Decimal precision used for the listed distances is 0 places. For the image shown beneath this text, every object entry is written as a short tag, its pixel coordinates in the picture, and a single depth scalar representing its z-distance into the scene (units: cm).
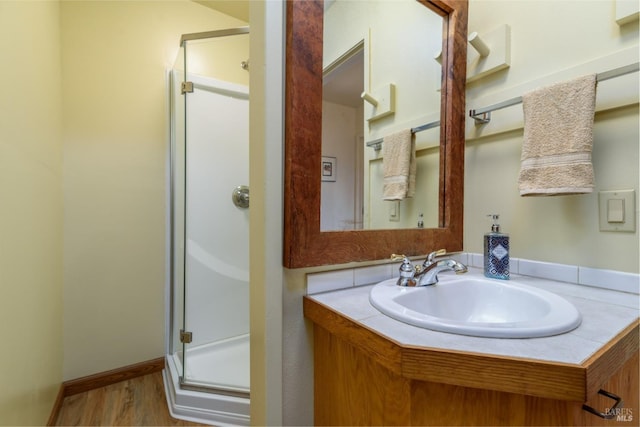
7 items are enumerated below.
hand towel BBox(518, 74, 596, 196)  79
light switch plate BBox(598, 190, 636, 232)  79
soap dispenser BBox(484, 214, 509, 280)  94
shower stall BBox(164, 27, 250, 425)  171
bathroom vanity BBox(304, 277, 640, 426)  45
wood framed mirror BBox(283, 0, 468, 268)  74
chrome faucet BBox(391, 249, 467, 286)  82
